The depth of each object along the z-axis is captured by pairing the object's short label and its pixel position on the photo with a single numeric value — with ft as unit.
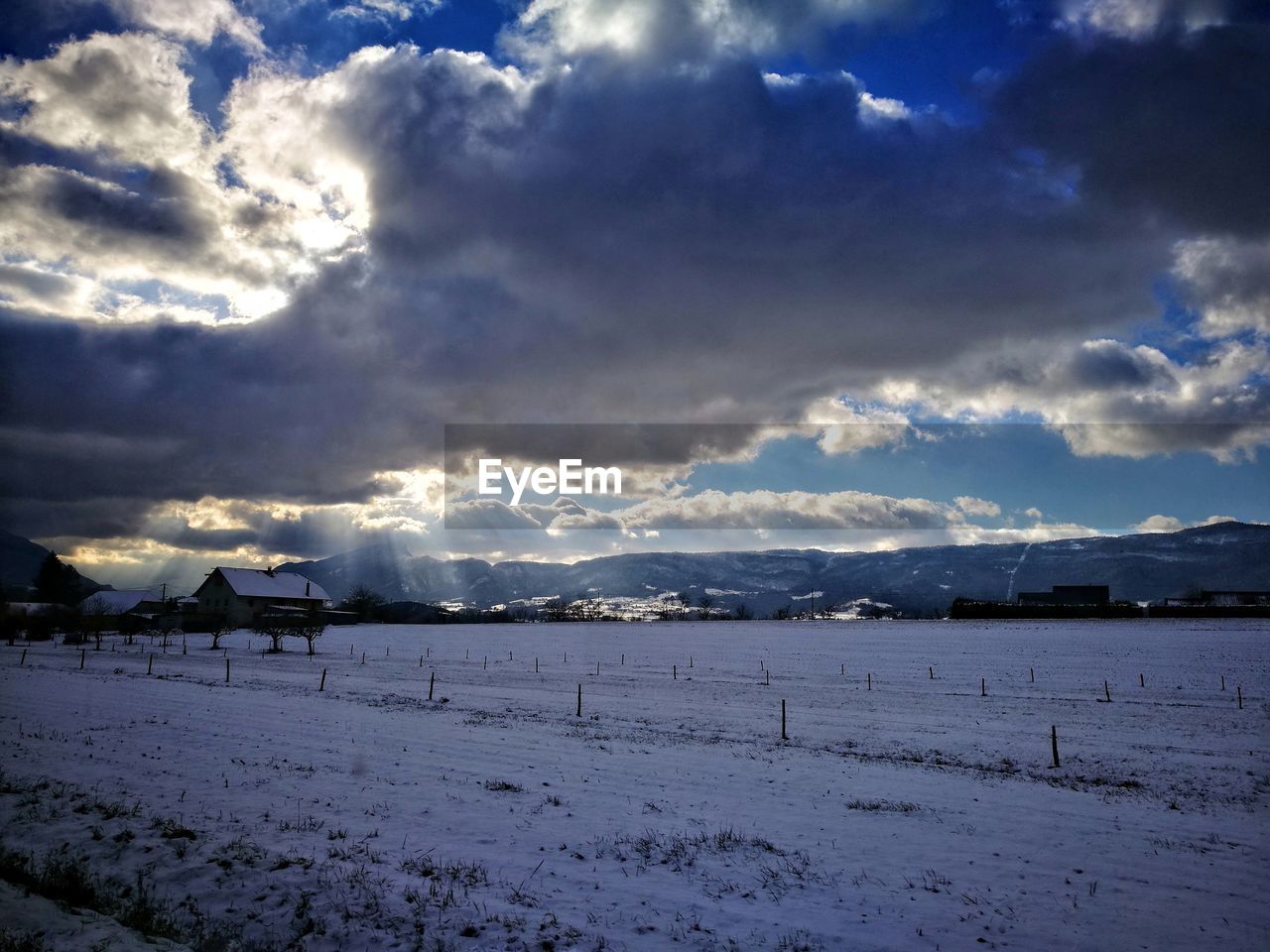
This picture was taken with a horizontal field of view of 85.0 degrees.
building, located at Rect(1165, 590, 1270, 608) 516.32
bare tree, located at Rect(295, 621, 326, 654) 262.67
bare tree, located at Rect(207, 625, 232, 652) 268.50
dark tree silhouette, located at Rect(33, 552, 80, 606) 479.00
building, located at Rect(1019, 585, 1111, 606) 558.97
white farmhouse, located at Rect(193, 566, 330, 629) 399.65
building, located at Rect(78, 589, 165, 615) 431.43
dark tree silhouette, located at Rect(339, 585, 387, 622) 547.08
